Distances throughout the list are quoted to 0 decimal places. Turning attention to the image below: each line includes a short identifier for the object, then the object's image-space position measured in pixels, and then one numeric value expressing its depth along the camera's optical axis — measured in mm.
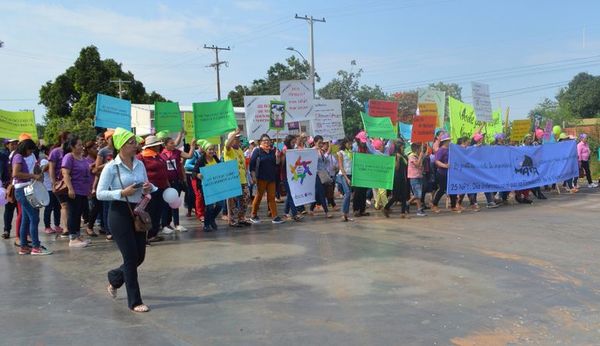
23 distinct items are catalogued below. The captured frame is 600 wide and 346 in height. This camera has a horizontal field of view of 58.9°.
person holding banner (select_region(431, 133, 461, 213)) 12164
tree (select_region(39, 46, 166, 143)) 40219
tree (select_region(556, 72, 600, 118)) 61938
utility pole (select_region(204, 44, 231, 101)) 52125
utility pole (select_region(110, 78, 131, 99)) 43750
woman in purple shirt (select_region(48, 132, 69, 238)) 8789
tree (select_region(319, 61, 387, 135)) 50775
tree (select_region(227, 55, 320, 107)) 55906
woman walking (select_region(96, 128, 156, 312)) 5172
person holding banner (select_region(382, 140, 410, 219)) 11312
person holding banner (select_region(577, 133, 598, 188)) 16938
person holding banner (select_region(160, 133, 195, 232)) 9727
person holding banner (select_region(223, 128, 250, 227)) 10398
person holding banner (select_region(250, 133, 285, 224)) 10656
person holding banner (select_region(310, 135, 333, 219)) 11591
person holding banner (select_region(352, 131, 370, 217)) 11562
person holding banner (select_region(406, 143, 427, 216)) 11461
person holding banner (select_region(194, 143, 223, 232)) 10055
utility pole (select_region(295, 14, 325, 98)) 38947
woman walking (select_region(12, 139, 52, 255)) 7707
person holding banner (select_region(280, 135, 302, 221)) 11242
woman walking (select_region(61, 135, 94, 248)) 8602
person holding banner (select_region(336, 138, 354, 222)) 10867
